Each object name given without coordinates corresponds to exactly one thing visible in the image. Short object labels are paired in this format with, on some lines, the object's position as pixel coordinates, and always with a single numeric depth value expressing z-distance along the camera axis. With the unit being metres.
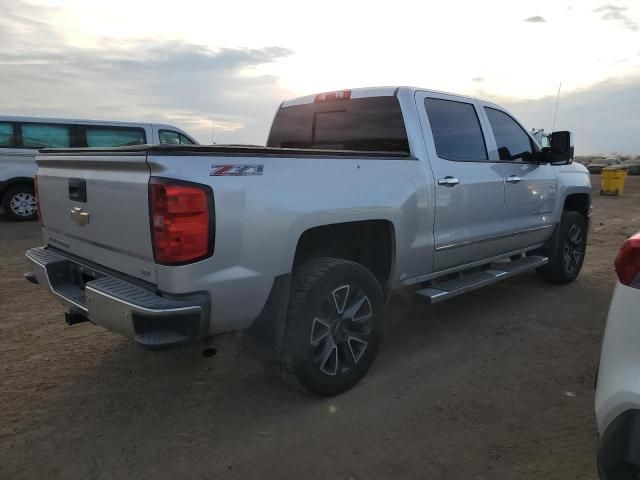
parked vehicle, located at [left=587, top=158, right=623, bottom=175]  31.22
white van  10.14
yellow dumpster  17.92
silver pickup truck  2.43
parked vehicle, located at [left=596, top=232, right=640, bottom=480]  1.64
